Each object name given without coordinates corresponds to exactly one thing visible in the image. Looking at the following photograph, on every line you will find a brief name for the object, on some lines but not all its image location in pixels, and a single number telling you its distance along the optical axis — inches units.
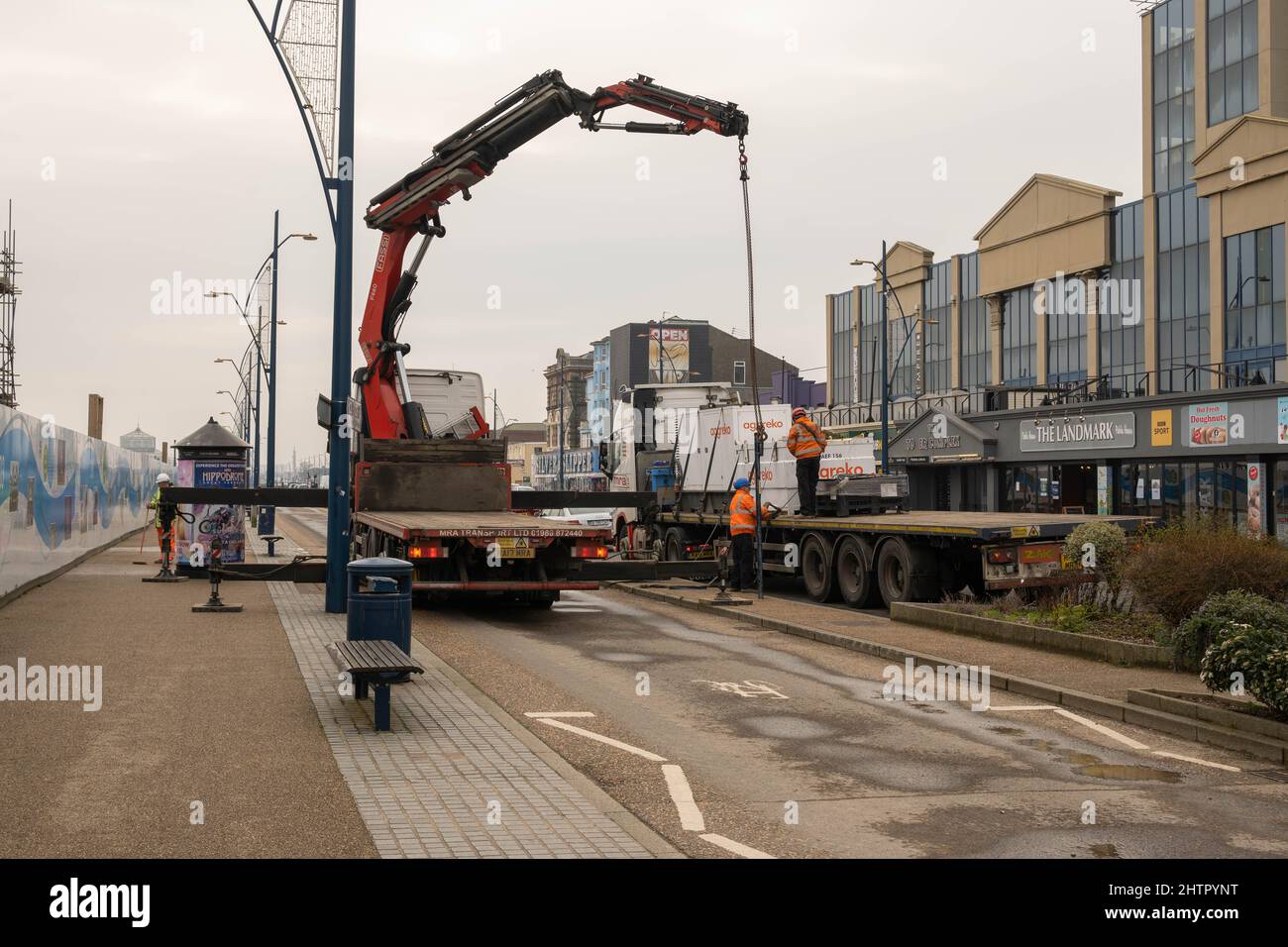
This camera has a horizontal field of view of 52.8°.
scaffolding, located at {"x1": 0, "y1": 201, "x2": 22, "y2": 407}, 2496.3
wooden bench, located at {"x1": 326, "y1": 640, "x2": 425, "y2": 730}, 357.1
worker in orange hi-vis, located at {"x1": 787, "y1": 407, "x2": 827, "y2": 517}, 813.9
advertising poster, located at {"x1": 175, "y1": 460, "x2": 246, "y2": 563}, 935.0
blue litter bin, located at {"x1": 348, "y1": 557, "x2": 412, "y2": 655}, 421.7
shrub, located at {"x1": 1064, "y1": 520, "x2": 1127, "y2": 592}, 607.2
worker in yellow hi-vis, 857.5
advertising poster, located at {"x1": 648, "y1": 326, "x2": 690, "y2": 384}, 4771.2
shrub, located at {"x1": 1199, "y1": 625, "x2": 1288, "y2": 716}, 353.7
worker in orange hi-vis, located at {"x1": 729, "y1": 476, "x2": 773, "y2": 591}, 821.2
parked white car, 1347.2
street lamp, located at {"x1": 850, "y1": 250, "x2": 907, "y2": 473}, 1434.5
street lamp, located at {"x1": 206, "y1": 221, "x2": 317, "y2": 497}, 1535.4
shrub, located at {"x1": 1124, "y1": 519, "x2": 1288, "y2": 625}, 504.7
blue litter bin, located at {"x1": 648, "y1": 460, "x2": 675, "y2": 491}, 1040.8
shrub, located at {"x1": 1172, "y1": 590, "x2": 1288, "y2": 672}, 398.9
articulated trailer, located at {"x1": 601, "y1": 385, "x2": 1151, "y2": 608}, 660.1
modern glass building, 1470.2
